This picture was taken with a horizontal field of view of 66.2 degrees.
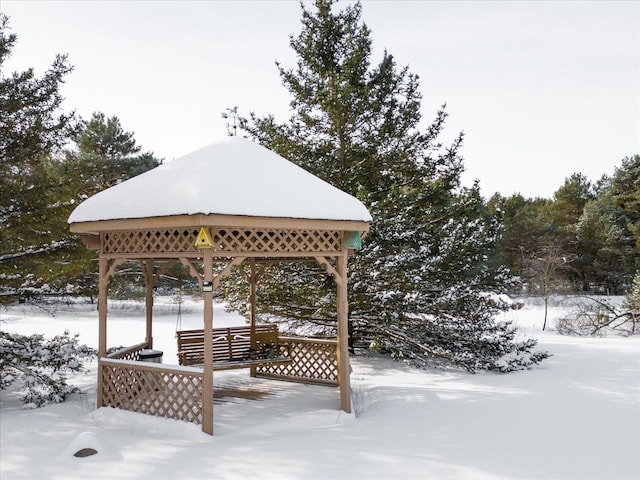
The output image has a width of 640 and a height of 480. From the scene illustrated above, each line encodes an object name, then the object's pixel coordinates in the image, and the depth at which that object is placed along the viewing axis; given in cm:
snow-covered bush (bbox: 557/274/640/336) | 1606
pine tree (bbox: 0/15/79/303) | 874
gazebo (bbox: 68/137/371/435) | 621
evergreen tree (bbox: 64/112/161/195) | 2317
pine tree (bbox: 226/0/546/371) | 1058
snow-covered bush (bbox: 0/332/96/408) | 802
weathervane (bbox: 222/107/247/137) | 938
